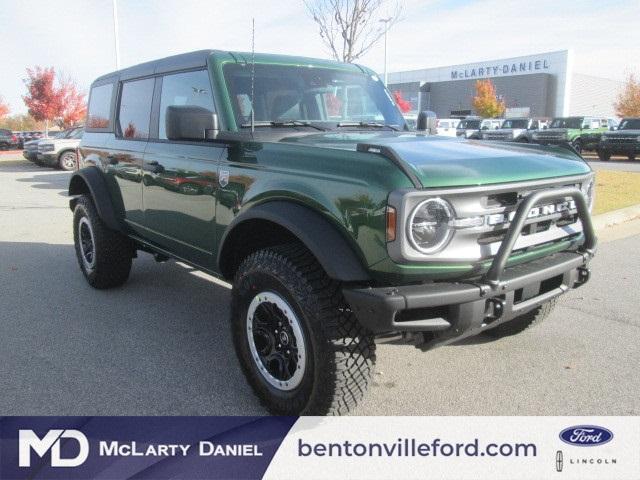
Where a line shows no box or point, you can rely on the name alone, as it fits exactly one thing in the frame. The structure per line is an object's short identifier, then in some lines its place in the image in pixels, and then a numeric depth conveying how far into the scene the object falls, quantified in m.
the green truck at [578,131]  23.67
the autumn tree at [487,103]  53.69
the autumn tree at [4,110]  53.30
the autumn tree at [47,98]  35.34
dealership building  58.28
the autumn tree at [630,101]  45.75
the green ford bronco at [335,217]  2.45
